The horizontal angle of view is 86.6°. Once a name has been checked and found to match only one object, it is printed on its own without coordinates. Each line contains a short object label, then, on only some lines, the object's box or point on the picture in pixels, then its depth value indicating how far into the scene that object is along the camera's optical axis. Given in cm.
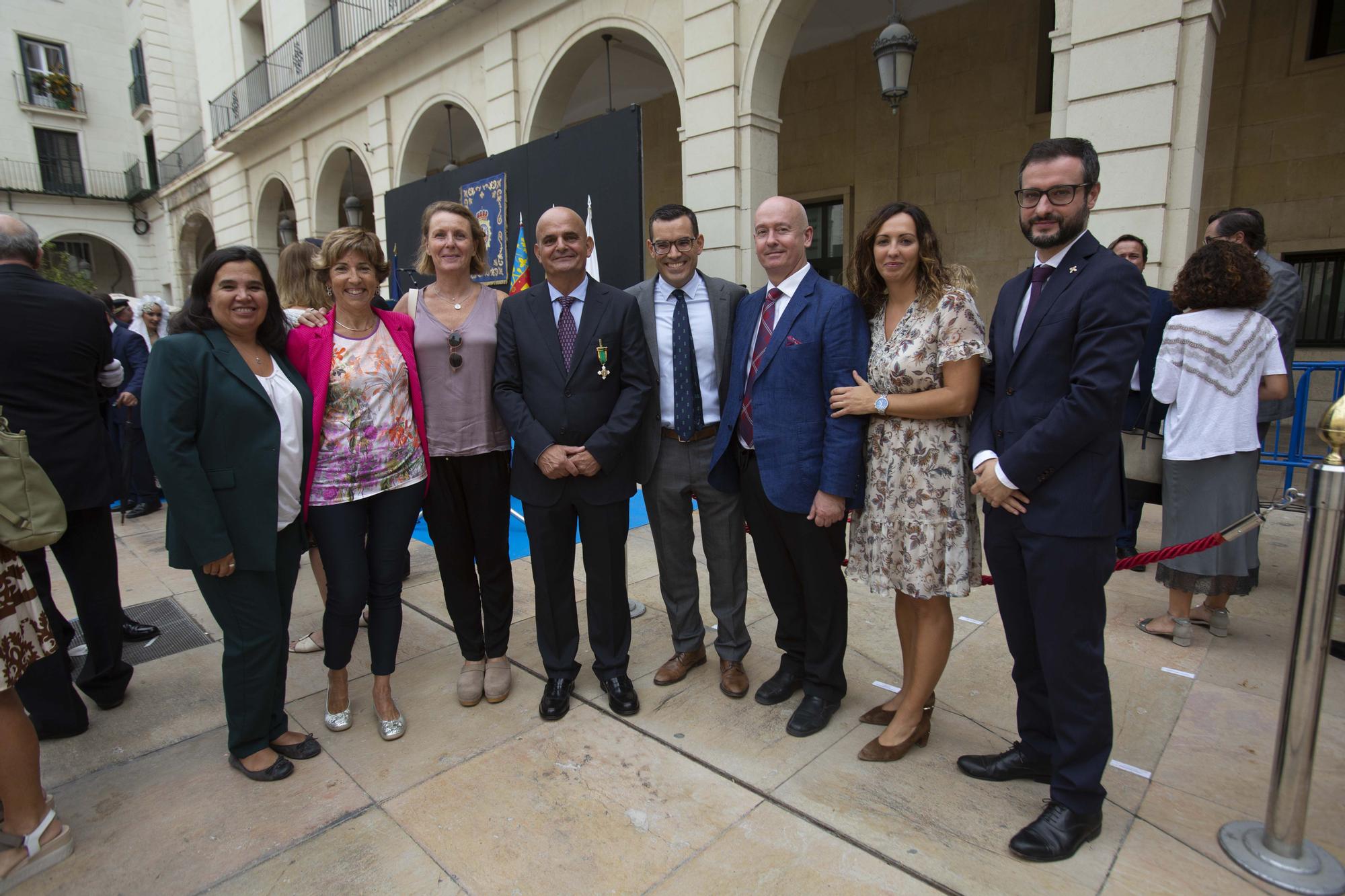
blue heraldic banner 729
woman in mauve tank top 313
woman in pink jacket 291
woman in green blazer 248
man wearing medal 300
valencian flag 686
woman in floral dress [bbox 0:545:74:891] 227
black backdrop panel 555
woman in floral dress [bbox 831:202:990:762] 247
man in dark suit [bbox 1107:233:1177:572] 425
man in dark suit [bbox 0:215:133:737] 295
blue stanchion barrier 552
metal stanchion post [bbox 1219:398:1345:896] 197
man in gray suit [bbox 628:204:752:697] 313
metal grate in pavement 396
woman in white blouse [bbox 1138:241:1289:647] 351
